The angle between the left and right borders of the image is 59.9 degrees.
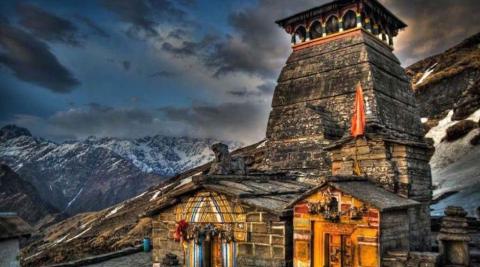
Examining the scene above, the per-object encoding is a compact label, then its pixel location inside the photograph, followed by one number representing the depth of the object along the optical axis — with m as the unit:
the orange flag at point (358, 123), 16.75
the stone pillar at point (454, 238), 11.47
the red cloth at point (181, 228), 16.48
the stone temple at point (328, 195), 12.02
